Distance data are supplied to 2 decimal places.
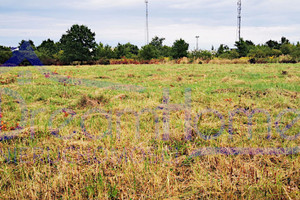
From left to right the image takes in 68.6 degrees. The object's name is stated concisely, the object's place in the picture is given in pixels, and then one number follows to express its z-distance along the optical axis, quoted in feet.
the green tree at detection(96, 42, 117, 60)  123.72
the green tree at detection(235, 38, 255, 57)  106.01
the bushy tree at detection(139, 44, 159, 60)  94.64
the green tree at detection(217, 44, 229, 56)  122.79
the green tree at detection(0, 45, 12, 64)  95.88
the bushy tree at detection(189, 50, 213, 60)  102.80
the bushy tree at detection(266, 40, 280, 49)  141.87
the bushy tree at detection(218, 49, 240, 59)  92.22
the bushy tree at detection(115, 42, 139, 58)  126.15
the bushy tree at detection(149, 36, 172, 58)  146.14
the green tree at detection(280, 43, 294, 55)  108.71
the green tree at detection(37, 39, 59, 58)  136.32
